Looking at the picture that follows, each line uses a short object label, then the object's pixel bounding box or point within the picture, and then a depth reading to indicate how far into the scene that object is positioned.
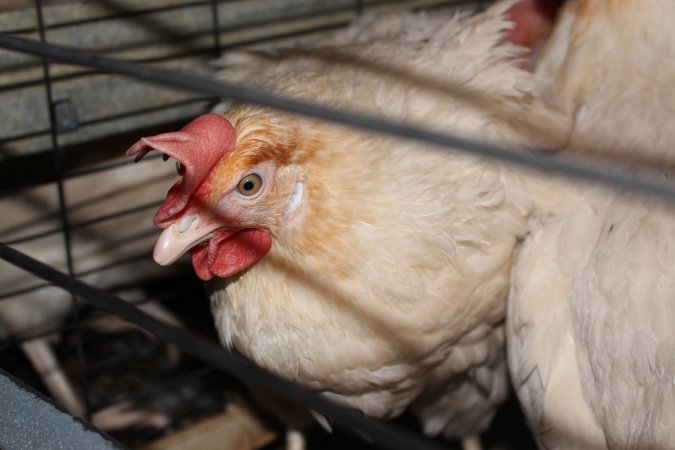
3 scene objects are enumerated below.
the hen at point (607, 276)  0.43
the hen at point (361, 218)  0.43
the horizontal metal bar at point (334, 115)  0.25
